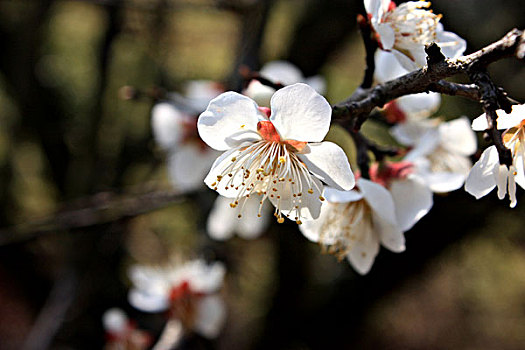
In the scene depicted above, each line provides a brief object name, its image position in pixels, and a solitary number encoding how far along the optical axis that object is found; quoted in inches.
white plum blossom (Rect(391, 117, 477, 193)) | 13.0
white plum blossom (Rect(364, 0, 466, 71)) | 12.3
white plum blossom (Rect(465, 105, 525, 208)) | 11.7
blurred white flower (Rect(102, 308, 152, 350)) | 15.6
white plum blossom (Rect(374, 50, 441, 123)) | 13.4
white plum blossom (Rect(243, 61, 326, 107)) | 14.8
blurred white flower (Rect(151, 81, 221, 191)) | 17.0
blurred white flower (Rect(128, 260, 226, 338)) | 15.2
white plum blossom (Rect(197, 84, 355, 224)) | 11.7
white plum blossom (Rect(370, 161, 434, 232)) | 12.6
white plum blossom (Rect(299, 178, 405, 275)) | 12.7
